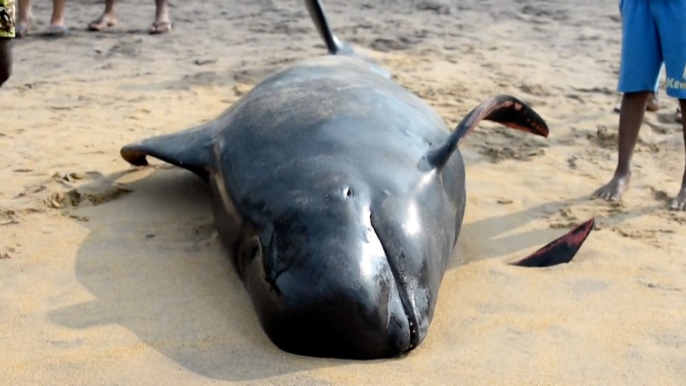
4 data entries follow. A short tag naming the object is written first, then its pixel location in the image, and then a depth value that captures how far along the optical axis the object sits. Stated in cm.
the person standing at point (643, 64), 456
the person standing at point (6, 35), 402
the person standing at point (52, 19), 800
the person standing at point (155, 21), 828
